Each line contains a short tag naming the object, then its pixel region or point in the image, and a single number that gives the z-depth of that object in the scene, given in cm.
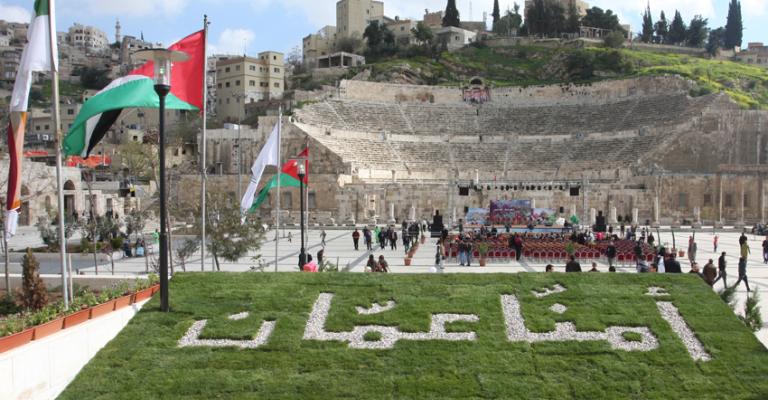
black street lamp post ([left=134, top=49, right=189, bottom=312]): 1044
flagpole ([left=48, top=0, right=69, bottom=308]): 1113
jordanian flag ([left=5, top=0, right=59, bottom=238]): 1088
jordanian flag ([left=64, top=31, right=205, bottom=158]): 1199
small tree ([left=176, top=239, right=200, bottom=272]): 1952
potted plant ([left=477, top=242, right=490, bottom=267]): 2434
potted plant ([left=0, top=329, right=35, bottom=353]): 855
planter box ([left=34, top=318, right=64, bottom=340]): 929
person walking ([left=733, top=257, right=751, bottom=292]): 1735
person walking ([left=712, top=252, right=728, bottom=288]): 1766
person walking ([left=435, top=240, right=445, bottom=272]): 2422
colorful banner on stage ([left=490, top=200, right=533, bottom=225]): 4344
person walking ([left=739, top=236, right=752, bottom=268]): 1875
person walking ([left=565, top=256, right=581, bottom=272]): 1509
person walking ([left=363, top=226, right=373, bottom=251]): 3120
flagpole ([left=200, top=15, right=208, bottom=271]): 1404
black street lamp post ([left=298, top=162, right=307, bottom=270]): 1938
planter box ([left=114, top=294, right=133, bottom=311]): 1091
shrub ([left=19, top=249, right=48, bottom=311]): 1358
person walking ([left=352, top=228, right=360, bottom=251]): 3132
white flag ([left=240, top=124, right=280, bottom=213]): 1888
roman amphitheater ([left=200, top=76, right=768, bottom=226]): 4866
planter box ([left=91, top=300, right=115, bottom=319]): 1036
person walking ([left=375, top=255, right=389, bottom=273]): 1691
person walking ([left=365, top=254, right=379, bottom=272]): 1734
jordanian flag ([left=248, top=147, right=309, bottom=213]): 2252
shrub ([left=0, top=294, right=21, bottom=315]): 1421
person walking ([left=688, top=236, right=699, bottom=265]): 2277
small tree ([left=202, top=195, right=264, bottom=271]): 2012
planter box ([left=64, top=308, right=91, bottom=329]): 984
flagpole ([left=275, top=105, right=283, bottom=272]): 2025
